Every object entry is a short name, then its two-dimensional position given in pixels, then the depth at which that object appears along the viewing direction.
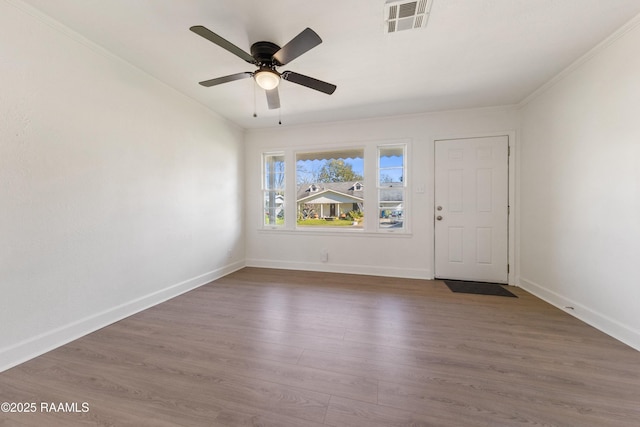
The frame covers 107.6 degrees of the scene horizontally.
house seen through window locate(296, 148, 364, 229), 4.08
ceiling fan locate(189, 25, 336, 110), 1.81
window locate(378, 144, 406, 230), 3.88
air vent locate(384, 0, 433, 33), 1.67
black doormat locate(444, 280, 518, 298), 3.06
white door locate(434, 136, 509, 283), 3.44
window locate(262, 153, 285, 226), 4.46
